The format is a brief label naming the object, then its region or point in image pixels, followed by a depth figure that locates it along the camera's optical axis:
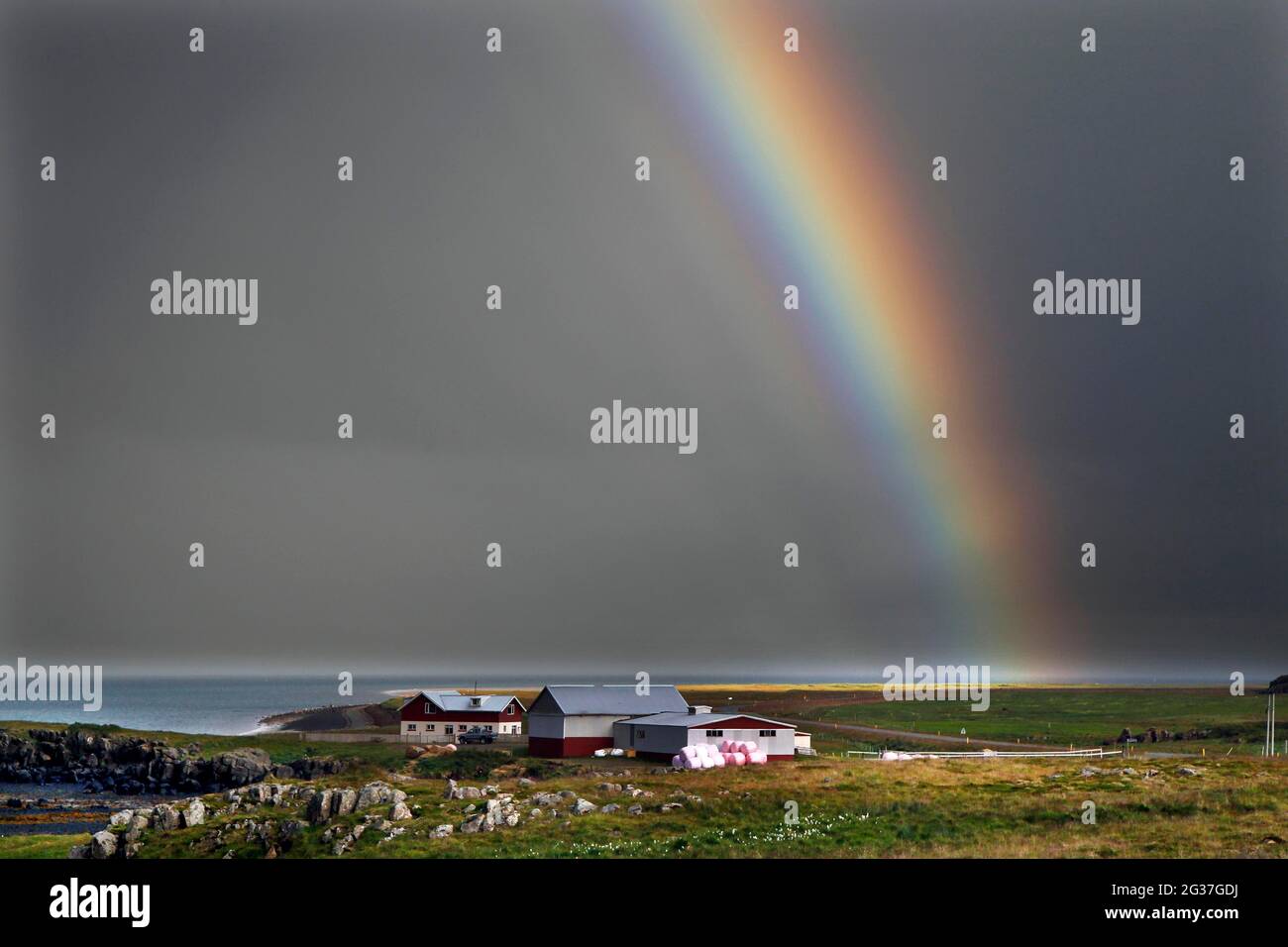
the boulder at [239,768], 91.50
